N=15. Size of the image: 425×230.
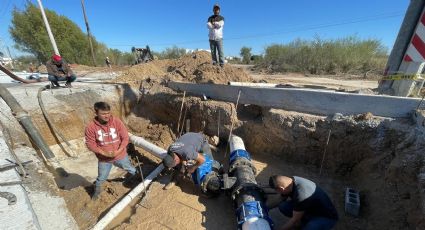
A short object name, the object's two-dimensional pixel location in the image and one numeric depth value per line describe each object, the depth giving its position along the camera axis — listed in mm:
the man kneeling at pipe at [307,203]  2539
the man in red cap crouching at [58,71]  6180
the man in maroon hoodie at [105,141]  3252
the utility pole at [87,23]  14281
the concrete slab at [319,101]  3150
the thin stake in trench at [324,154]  3590
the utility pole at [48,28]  9883
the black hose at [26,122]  4855
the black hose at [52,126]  5711
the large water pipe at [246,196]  2578
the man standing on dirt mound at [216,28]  5761
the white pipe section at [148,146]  4504
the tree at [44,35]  22281
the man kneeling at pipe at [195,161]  3355
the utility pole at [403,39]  3346
